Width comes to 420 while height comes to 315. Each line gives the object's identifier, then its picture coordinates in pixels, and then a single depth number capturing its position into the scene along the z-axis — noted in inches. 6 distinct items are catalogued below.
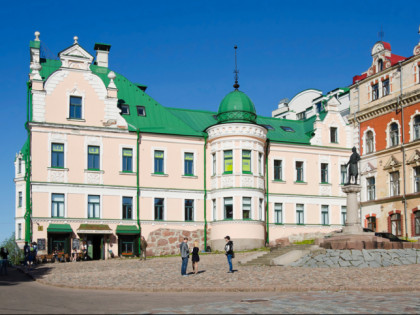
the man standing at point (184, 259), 1043.9
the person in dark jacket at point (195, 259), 1073.5
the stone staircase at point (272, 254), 1262.3
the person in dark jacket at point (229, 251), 1076.6
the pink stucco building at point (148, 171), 1684.3
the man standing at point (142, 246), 1634.0
